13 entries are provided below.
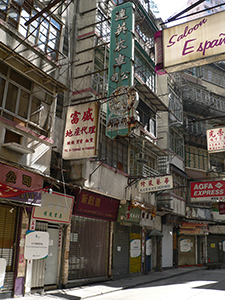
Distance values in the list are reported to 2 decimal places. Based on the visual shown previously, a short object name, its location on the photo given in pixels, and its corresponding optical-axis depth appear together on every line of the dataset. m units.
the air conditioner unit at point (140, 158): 19.18
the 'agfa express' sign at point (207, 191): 20.22
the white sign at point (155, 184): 16.55
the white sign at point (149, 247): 21.39
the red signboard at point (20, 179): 9.41
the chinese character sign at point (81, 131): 11.77
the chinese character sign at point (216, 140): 18.97
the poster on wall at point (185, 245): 28.83
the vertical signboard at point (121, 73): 13.63
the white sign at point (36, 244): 11.42
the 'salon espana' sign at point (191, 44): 8.04
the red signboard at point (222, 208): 24.92
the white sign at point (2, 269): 10.16
